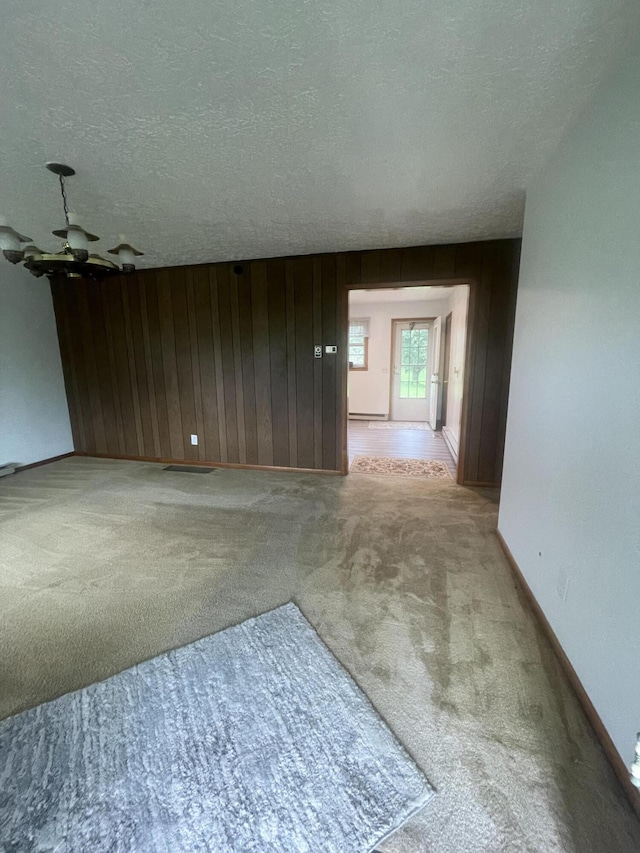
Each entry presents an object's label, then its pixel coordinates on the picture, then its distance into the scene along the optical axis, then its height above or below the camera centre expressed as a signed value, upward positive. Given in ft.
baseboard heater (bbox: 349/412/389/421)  23.47 -3.49
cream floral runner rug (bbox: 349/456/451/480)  12.70 -3.97
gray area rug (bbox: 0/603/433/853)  3.04 -4.13
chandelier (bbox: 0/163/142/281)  6.01 +2.06
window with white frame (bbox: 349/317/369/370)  22.68 +1.54
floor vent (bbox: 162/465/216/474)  13.43 -4.09
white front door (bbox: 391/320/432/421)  22.24 -0.35
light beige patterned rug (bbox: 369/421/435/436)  21.00 -3.73
